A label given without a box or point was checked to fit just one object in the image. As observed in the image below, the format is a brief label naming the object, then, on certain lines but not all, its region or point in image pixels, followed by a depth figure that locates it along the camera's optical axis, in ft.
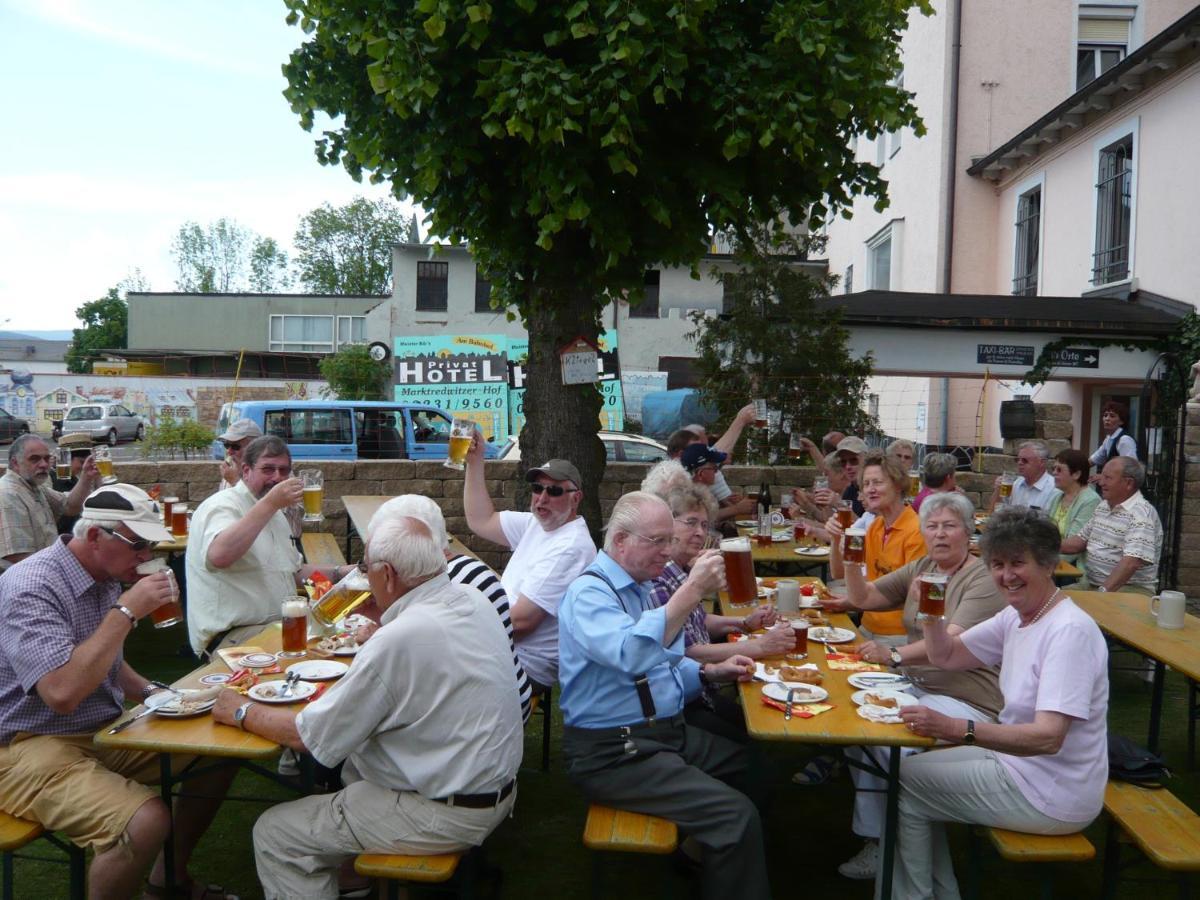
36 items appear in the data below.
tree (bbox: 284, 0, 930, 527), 17.65
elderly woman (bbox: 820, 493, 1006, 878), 12.26
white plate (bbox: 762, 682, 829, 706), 11.06
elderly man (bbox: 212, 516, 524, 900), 9.12
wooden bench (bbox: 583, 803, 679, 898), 9.77
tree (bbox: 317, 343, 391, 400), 88.48
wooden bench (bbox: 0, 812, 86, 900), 9.61
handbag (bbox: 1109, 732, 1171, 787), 11.28
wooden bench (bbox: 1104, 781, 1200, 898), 9.57
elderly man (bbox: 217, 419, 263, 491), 20.92
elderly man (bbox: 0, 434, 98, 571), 20.06
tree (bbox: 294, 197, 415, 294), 191.42
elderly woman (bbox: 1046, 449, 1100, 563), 22.34
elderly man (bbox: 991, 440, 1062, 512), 25.05
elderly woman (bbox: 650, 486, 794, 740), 13.15
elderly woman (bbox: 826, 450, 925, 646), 15.71
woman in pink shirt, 9.75
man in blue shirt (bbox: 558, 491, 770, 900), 10.07
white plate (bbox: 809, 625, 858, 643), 13.87
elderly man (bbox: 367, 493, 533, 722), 9.90
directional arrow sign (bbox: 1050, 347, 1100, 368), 36.04
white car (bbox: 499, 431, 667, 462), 37.58
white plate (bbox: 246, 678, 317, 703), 10.56
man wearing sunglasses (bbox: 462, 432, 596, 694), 13.69
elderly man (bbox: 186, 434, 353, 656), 13.84
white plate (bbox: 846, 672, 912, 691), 11.57
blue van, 45.14
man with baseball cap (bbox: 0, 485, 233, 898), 9.86
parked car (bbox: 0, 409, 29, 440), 98.22
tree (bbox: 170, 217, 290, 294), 220.43
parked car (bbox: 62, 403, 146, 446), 97.76
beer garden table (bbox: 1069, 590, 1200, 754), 13.28
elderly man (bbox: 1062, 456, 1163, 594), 19.04
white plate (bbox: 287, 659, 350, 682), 11.44
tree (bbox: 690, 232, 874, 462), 37.17
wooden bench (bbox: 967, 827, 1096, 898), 9.69
